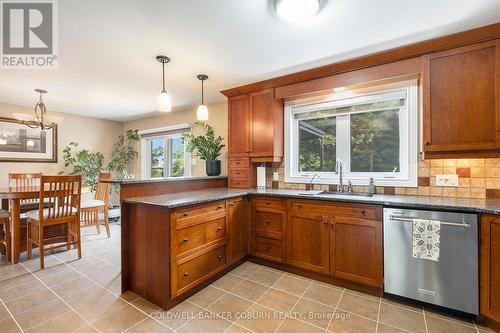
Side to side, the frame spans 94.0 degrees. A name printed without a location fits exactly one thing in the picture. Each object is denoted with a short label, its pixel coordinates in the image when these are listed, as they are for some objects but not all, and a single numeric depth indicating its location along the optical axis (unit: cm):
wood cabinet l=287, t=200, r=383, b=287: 209
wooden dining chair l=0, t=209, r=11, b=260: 280
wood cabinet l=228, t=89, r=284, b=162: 304
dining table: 271
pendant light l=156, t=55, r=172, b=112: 234
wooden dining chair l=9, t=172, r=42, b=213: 337
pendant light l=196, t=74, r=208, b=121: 281
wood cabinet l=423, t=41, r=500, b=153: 190
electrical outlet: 223
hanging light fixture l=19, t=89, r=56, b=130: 333
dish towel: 182
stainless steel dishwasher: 172
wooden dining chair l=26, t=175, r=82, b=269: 266
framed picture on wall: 405
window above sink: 249
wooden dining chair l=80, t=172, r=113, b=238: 359
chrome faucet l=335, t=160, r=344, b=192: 274
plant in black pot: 343
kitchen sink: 243
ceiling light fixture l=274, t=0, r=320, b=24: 156
